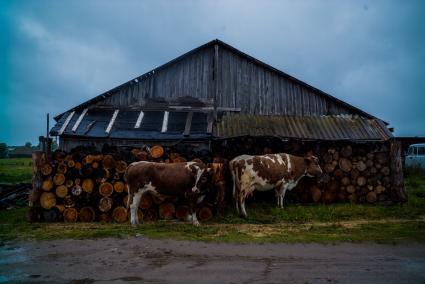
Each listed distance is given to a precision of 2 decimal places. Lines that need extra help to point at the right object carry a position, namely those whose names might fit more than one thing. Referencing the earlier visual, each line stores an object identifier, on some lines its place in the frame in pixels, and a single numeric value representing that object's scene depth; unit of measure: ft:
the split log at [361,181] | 42.34
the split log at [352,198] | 42.14
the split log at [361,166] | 42.50
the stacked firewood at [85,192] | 34.55
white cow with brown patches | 37.65
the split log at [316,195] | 42.53
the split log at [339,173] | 42.43
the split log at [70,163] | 34.81
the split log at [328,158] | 42.63
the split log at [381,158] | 42.78
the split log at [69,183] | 34.88
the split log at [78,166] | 34.94
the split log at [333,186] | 42.39
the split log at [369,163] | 42.65
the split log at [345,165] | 42.24
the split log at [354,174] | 42.37
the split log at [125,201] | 35.27
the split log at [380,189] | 42.37
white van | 75.53
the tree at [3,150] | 188.96
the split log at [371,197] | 41.98
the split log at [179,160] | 37.81
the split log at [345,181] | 42.29
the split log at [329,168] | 42.52
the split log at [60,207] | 34.60
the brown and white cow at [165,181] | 33.32
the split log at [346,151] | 42.34
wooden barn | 41.34
